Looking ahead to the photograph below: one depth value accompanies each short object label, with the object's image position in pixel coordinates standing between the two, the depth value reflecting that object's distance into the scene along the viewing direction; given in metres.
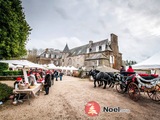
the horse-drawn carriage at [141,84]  6.24
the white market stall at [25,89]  6.05
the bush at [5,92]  6.47
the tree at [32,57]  46.49
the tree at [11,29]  7.80
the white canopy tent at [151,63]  7.04
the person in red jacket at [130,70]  8.22
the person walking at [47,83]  8.40
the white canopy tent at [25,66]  6.88
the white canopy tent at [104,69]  18.96
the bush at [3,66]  20.22
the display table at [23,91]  6.04
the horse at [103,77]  11.04
